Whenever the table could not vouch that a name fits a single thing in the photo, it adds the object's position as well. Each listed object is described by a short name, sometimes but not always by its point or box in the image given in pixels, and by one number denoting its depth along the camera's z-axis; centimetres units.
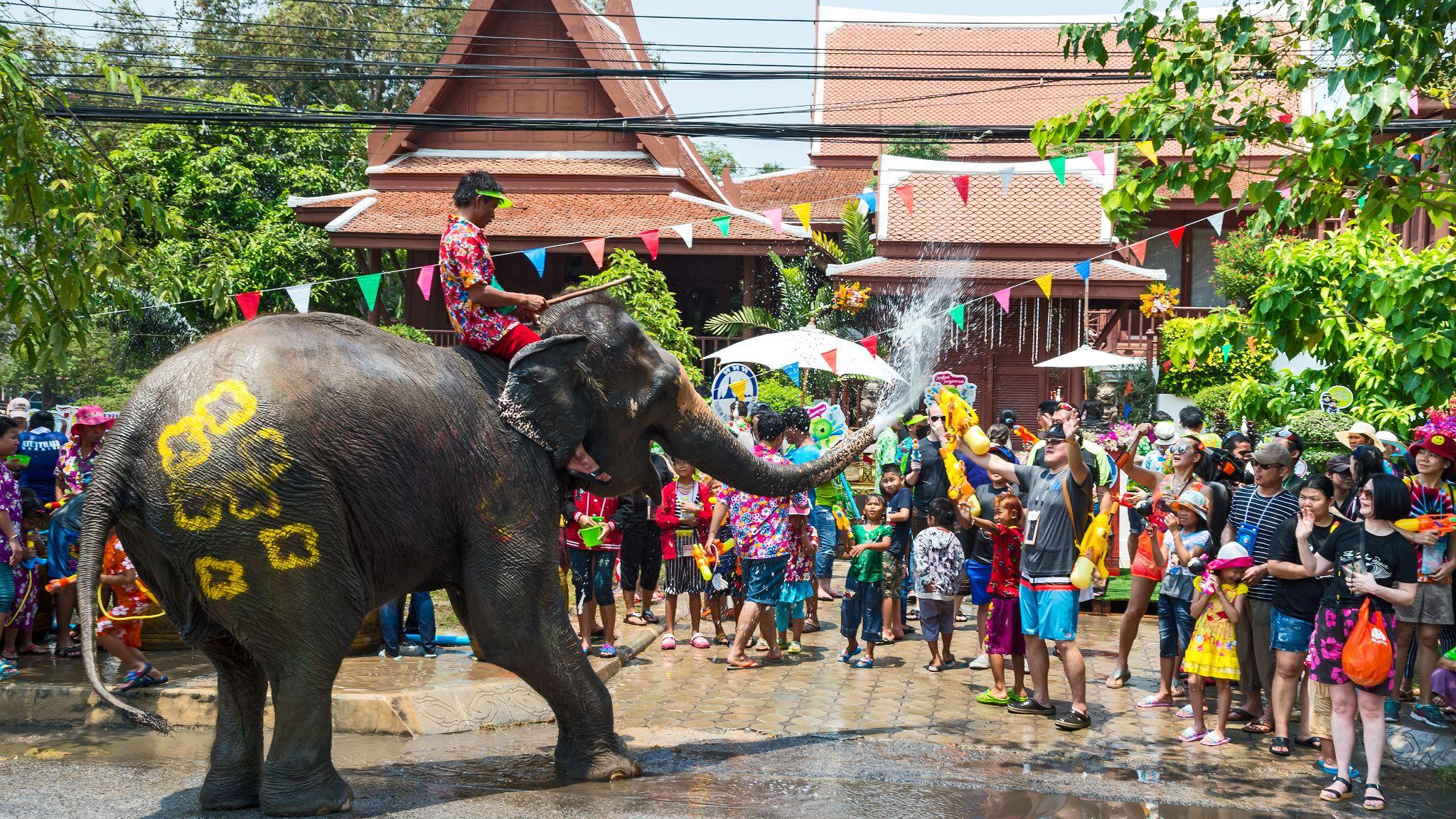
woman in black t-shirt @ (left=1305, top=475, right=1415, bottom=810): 637
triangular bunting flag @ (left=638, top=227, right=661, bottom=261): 1610
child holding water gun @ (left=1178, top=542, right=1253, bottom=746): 769
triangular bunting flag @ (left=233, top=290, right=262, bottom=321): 1297
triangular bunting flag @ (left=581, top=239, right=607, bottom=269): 1566
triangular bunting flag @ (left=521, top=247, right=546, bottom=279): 1672
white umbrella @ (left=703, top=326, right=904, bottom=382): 1471
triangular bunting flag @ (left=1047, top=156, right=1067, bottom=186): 1275
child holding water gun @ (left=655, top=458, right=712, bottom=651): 1055
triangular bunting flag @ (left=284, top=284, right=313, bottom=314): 1359
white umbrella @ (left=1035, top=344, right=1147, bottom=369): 1836
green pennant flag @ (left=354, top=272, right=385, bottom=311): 1424
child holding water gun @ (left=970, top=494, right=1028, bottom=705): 848
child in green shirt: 993
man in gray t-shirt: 796
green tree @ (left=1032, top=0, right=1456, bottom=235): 606
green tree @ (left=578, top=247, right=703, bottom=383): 1781
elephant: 516
